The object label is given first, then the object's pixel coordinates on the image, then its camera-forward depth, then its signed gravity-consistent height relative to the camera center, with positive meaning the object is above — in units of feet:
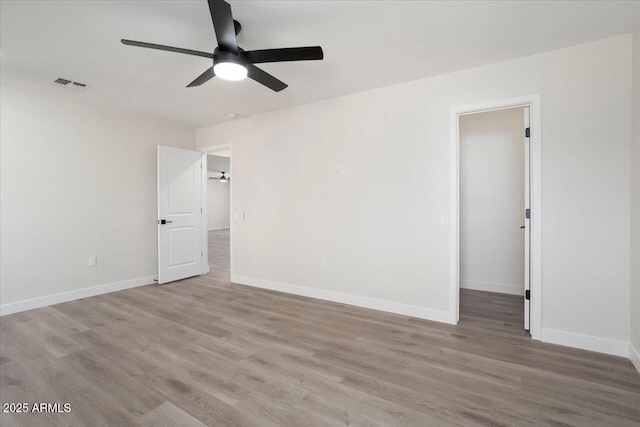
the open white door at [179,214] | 15.61 -0.10
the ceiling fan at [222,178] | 41.84 +4.83
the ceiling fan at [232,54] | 6.20 +3.68
